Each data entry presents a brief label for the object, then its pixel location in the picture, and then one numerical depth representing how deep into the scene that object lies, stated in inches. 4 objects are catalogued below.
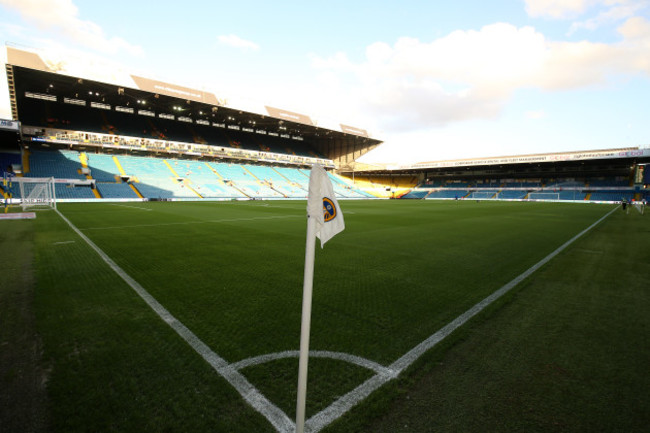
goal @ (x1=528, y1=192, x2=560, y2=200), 2087.5
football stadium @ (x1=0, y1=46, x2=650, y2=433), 83.5
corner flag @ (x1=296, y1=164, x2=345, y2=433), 62.9
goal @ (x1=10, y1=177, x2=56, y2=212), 875.7
